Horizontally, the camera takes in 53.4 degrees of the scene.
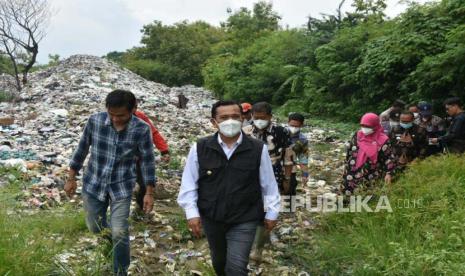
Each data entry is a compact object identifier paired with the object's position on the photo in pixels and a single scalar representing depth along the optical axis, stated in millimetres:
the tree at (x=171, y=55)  34125
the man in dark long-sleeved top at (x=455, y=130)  5488
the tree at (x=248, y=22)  32388
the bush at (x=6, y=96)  17519
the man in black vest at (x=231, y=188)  2654
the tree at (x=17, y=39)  19938
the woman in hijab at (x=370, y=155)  4199
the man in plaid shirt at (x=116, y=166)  3076
